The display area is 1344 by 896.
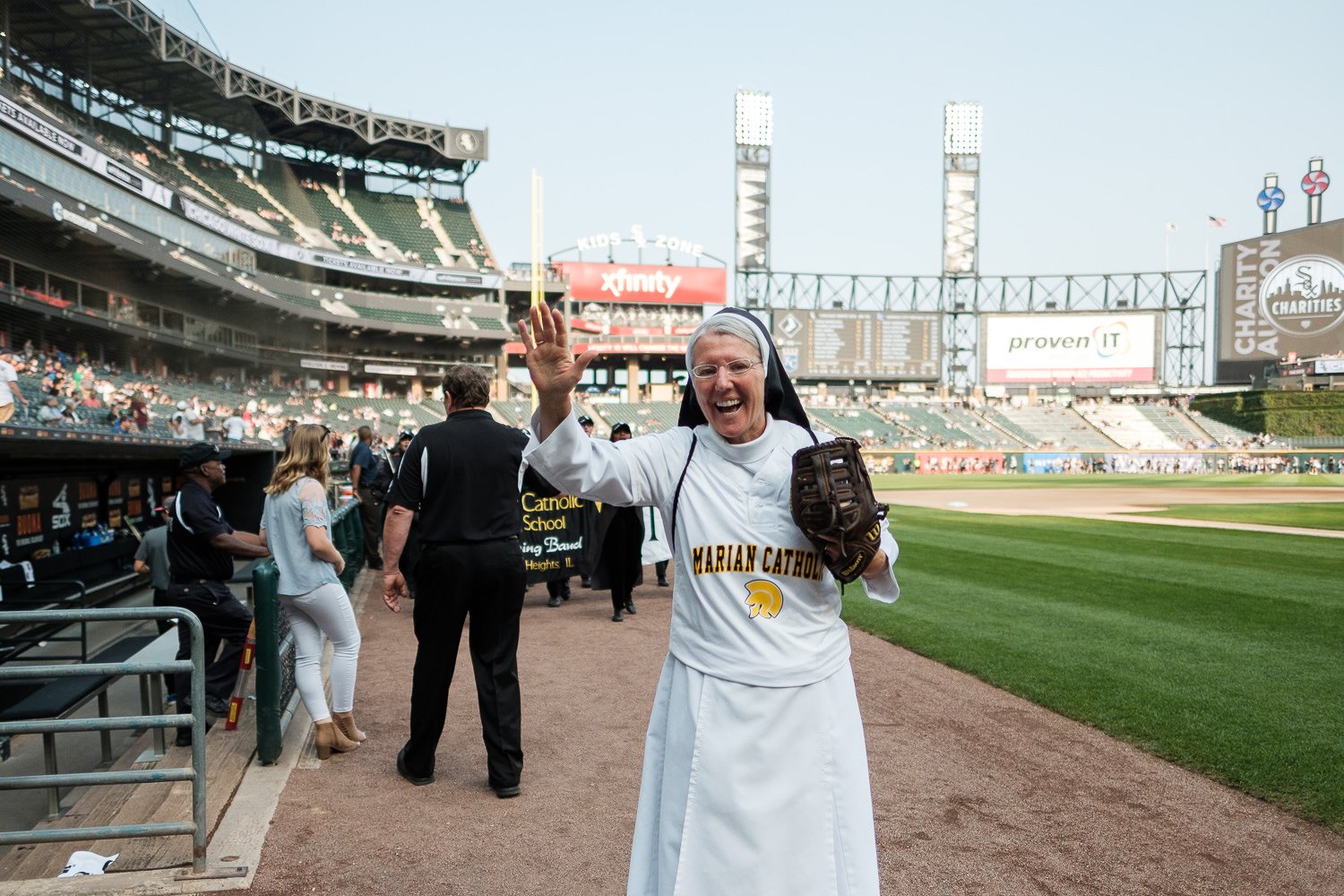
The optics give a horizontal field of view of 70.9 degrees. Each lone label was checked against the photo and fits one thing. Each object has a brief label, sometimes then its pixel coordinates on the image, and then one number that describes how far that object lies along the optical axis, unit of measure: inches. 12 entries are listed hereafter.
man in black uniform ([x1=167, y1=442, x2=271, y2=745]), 227.3
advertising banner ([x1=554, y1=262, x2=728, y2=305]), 2940.5
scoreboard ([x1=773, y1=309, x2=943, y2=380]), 2797.7
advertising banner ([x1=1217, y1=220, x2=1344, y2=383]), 2459.4
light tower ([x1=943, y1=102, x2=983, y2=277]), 2871.6
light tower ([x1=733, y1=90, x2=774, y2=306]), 2773.1
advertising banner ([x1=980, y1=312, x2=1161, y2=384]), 2849.4
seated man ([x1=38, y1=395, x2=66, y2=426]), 589.3
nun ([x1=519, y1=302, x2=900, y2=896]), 93.0
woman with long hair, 223.6
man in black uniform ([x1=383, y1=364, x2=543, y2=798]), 198.7
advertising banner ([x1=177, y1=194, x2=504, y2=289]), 1404.3
